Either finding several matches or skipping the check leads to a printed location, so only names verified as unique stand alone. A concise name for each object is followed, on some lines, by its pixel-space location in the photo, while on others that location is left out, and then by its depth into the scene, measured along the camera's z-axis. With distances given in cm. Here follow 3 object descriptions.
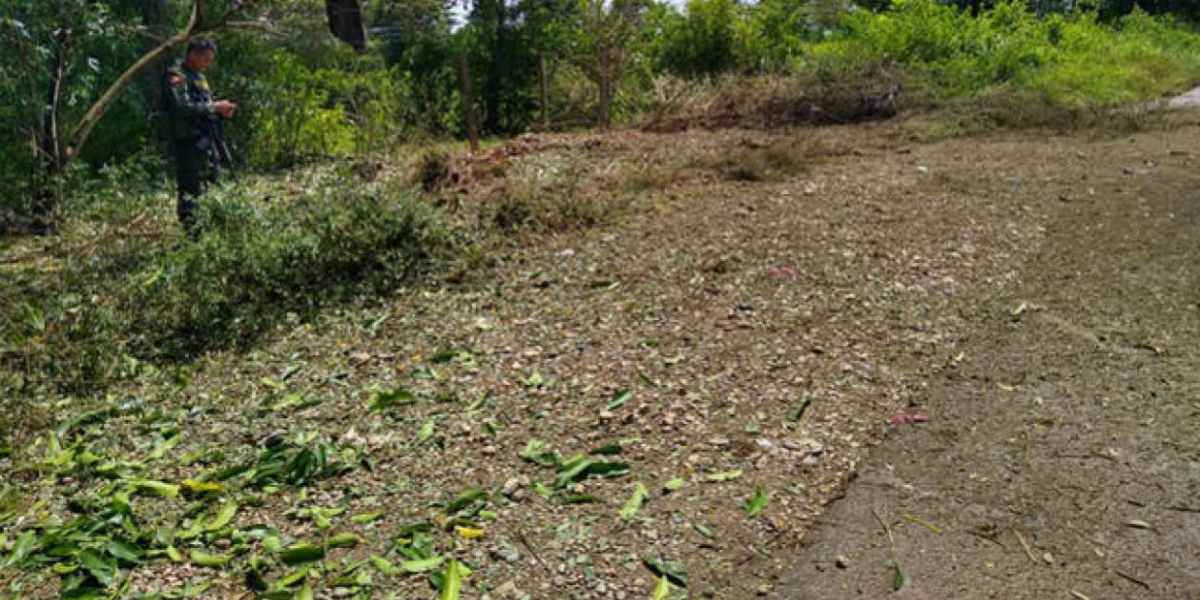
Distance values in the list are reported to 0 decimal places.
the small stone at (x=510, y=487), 279
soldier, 550
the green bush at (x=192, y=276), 380
